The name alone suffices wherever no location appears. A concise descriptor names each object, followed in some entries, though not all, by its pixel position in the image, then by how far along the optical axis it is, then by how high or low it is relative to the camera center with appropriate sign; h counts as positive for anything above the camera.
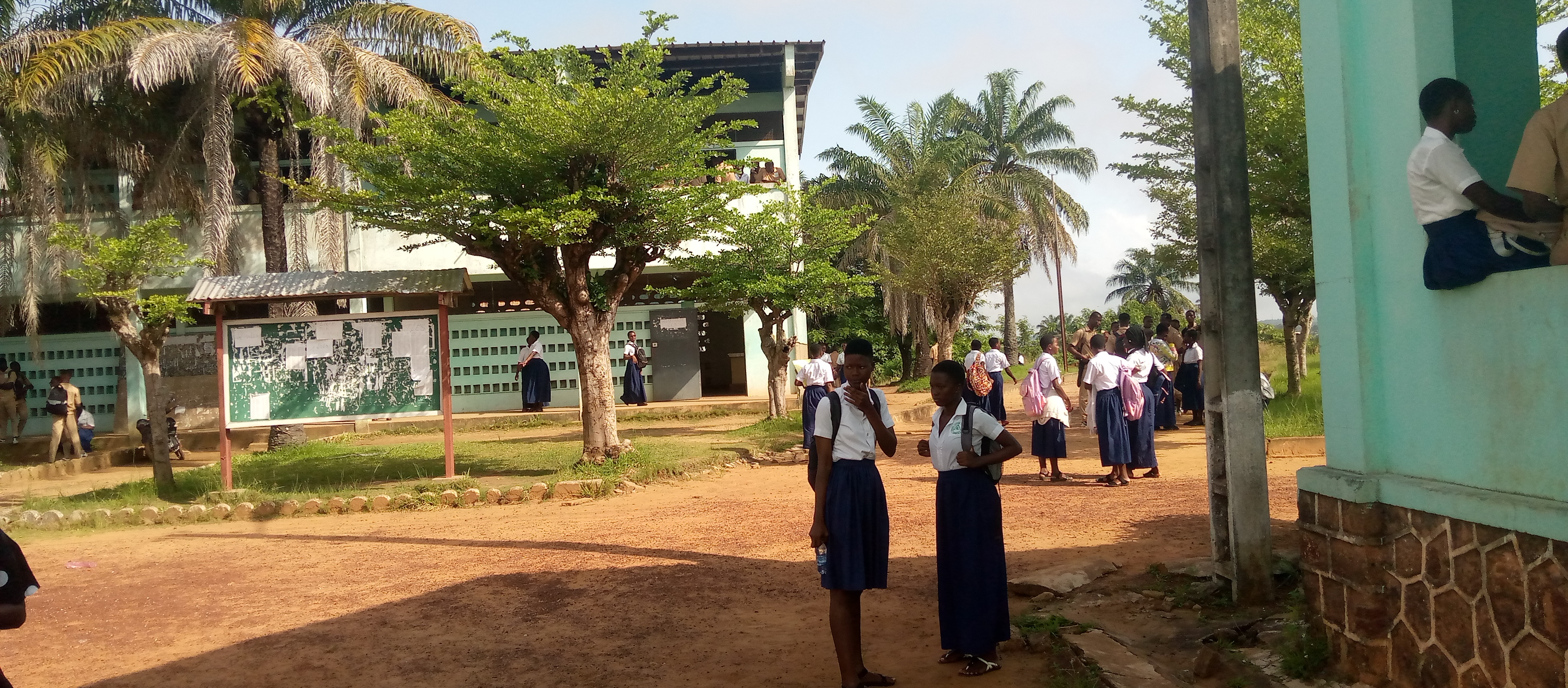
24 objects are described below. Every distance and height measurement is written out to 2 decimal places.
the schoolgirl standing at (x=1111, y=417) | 9.78 -0.69
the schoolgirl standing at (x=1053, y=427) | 10.34 -0.81
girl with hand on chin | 4.45 -0.71
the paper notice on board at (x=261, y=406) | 11.28 -0.21
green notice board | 11.28 +0.16
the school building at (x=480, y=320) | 19.09 +1.23
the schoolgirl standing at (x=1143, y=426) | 10.00 -0.82
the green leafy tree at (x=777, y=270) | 16.30 +1.56
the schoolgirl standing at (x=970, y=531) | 4.63 -0.83
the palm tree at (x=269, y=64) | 14.70 +4.96
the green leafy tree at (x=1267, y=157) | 13.26 +2.71
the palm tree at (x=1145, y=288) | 52.84 +3.27
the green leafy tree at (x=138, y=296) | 11.02 +1.10
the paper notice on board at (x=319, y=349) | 11.37 +0.40
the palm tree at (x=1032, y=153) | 31.77 +6.37
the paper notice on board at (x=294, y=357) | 11.34 +0.33
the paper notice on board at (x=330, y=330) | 11.38 +0.62
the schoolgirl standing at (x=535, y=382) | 19.72 -0.17
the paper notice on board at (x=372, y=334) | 11.40 +0.55
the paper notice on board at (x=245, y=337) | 11.23 +0.58
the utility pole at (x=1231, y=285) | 5.28 +0.30
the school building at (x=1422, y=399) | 3.11 -0.24
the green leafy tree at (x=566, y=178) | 10.61 +2.22
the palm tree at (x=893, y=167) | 28.91 +5.64
